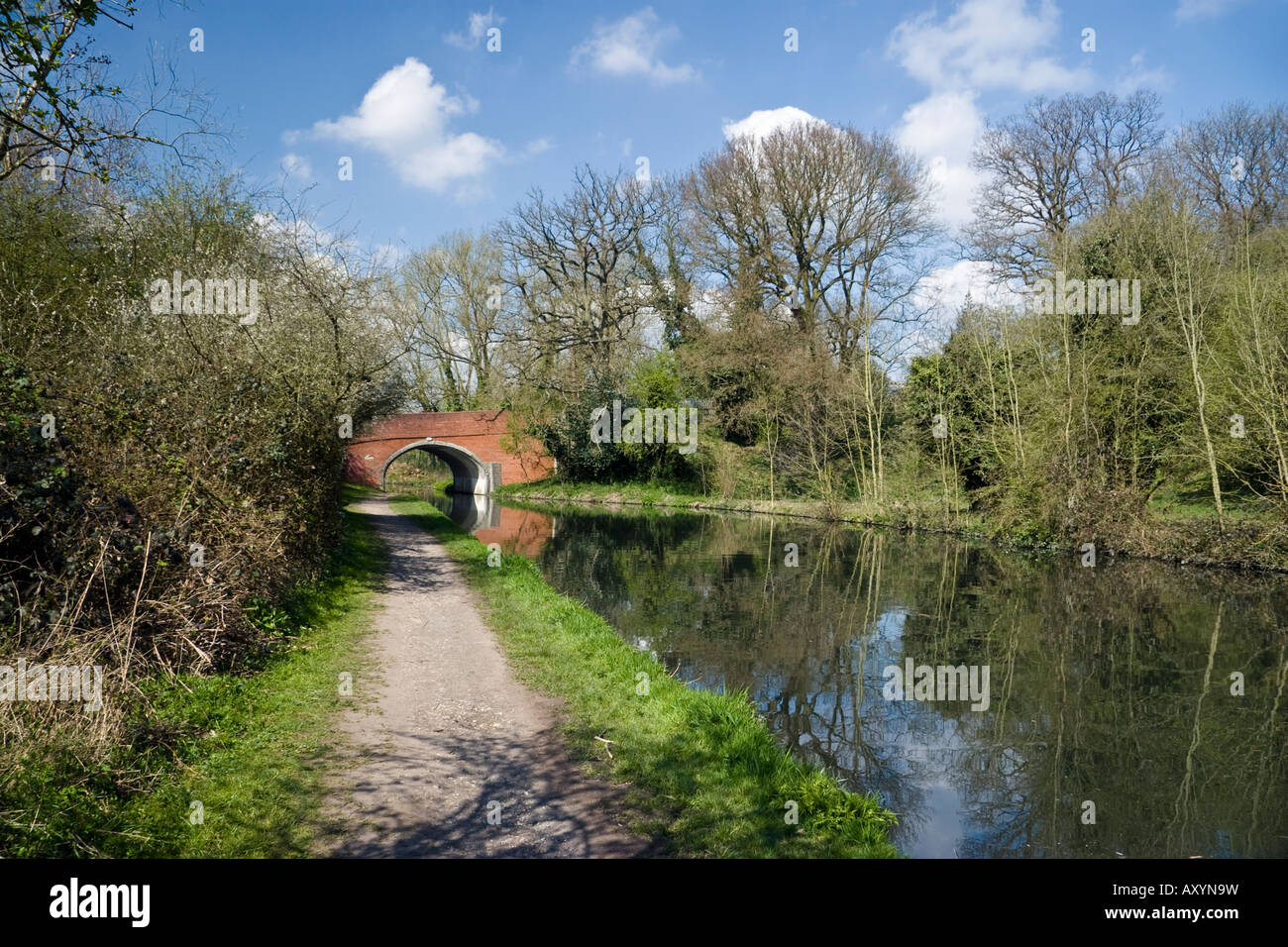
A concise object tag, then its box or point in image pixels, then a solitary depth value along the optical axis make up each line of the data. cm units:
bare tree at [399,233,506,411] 4284
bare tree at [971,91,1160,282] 2994
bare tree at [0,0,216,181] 504
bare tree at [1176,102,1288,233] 2761
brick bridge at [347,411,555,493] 3984
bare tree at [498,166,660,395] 3384
